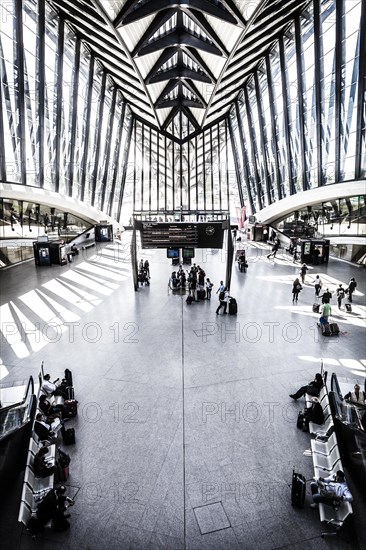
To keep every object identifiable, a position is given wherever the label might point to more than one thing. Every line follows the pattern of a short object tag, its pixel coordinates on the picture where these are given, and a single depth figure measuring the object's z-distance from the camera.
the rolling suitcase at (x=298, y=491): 5.26
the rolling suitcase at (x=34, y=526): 4.95
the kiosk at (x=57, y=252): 23.56
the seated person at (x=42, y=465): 5.78
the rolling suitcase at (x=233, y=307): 13.99
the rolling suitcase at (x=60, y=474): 5.78
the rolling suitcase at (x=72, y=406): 7.46
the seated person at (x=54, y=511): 4.95
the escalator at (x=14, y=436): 5.82
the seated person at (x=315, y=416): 7.04
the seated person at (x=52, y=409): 7.34
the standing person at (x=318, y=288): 15.67
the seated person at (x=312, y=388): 7.93
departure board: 15.13
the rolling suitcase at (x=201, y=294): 15.98
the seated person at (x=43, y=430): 6.62
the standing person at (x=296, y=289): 15.04
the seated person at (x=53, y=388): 8.01
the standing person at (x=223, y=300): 14.13
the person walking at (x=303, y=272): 18.27
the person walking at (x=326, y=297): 12.84
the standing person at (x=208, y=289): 16.14
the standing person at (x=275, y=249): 25.03
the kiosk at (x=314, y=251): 23.25
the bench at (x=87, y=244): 31.06
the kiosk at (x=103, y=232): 36.03
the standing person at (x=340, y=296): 14.30
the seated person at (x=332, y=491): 5.21
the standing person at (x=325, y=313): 11.95
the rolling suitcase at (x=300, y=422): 7.08
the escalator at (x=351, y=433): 5.87
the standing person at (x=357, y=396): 7.33
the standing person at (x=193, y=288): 15.95
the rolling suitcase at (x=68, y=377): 8.27
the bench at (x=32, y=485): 5.12
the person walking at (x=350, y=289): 15.27
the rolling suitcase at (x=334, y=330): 11.62
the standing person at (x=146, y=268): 19.08
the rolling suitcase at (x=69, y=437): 6.65
